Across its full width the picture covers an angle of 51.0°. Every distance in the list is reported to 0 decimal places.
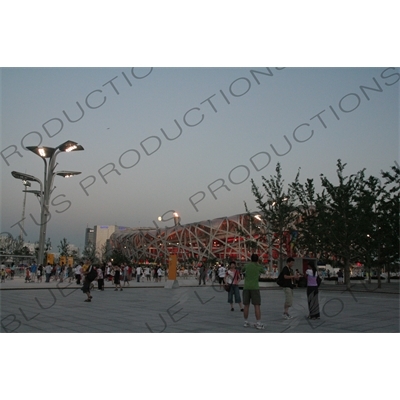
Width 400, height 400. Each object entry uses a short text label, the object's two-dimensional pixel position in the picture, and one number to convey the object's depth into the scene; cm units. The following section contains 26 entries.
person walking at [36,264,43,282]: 2782
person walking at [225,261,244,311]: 1223
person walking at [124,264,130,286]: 2682
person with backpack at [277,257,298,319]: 1004
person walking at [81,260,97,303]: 1458
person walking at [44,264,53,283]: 2723
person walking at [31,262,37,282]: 2809
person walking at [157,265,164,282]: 3739
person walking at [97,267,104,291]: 2183
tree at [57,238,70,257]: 6078
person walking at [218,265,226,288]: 2529
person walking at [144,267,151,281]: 4037
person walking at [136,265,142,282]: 3475
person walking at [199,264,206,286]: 3096
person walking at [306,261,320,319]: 993
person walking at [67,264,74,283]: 3162
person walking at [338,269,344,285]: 3317
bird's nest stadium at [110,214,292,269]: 8506
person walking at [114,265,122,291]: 2217
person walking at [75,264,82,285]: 2628
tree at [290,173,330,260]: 2738
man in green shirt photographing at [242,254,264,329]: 852
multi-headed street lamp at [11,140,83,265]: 2897
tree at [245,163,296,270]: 2814
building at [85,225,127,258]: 19152
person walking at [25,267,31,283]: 2684
